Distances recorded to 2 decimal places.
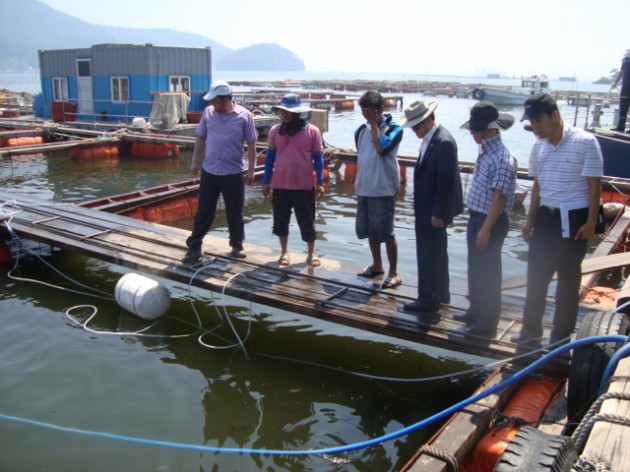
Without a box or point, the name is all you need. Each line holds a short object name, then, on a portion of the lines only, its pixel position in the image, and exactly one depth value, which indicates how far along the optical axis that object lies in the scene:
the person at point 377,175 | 5.22
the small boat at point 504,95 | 60.03
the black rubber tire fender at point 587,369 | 3.49
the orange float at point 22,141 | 18.69
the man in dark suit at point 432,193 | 4.52
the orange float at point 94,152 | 18.53
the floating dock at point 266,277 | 4.84
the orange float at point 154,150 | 18.95
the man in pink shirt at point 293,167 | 5.82
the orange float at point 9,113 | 27.51
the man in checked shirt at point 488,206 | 4.22
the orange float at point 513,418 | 3.54
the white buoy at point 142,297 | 6.22
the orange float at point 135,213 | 10.03
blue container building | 23.19
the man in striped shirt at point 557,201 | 3.83
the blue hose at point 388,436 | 3.34
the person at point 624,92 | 14.55
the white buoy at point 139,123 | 20.56
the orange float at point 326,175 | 15.06
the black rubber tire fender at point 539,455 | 2.74
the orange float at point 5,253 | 8.27
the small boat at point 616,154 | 13.91
